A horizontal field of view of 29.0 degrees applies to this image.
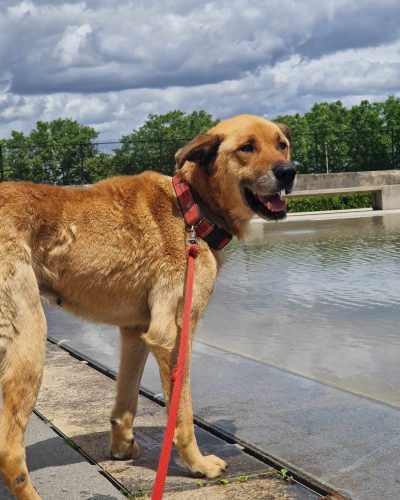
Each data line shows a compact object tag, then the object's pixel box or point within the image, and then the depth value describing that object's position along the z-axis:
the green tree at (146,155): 31.00
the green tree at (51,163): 33.03
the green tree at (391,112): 64.50
